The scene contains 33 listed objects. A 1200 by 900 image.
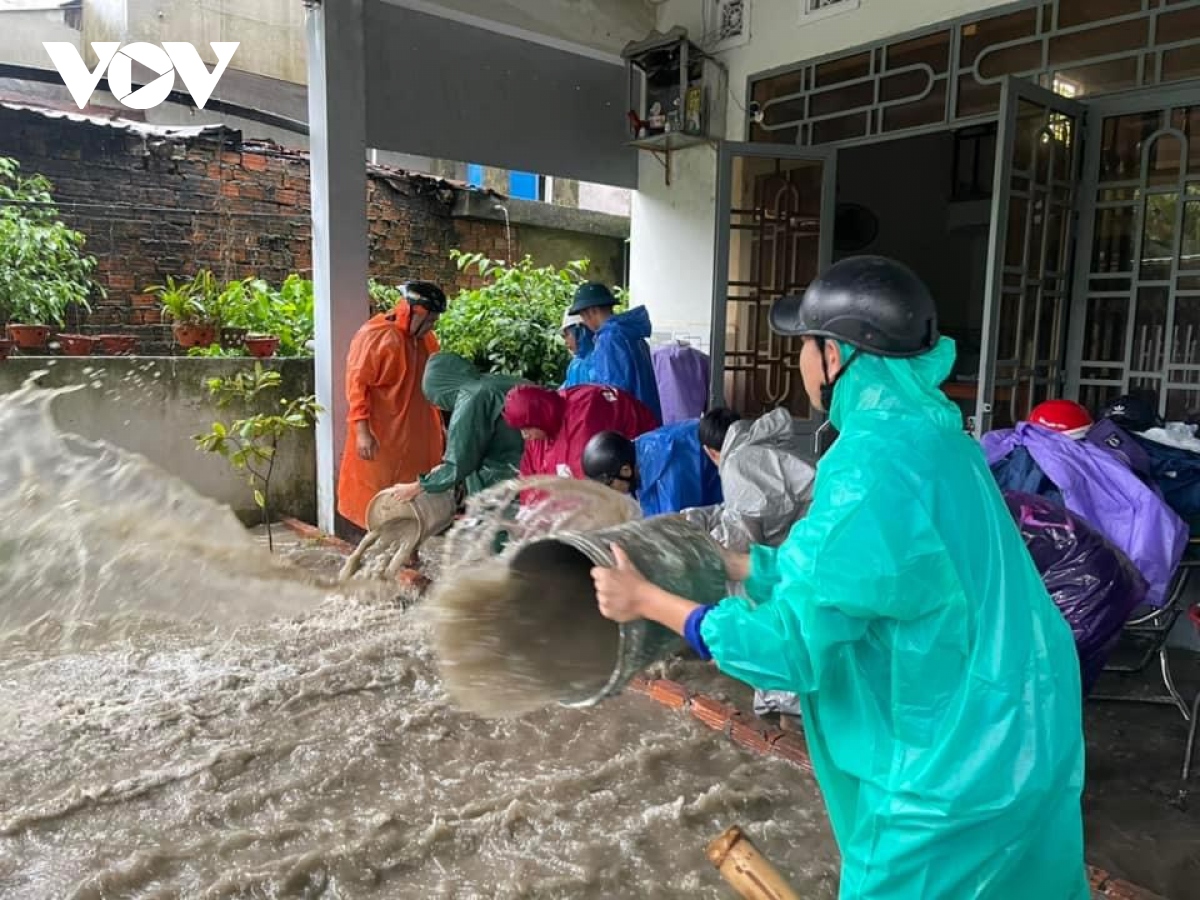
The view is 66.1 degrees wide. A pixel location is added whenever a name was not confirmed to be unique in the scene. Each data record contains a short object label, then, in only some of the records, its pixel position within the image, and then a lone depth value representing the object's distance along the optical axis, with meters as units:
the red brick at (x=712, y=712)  3.46
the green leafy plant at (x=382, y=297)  7.64
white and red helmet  3.76
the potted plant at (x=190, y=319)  6.47
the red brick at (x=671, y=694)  3.63
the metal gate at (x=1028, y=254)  4.38
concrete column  5.71
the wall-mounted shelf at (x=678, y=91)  6.54
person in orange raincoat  5.15
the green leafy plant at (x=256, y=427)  5.33
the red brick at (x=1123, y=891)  2.38
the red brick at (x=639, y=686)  3.78
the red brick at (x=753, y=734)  3.27
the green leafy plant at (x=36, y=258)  6.13
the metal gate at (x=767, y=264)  6.05
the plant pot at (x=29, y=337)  5.75
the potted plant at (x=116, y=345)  6.02
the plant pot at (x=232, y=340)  6.65
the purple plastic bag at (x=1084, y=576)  2.77
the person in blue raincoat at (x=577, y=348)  5.55
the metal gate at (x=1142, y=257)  4.43
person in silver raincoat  3.19
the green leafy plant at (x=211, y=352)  6.45
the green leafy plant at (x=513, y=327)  7.25
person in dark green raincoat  4.42
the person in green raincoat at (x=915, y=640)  1.34
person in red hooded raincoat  3.94
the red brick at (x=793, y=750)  3.15
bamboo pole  1.70
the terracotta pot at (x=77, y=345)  5.89
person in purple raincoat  6.46
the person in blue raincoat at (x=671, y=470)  3.79
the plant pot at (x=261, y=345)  6.43
